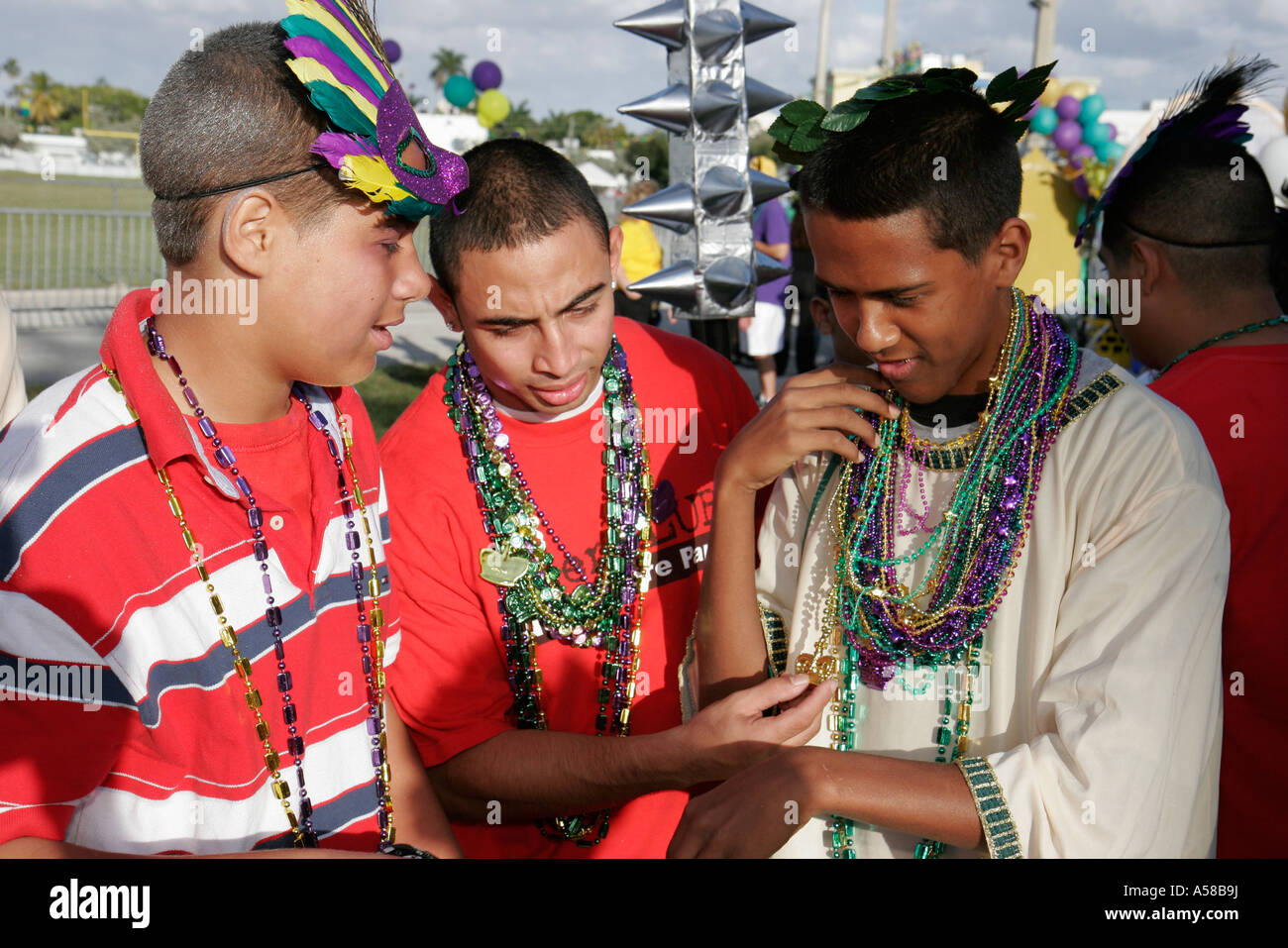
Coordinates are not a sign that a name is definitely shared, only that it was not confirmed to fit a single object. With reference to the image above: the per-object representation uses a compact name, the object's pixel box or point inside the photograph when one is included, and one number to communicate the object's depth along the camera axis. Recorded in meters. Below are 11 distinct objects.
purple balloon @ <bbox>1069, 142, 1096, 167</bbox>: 10.30
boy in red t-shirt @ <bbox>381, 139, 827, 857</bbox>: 2.48
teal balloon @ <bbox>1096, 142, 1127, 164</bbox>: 10.16
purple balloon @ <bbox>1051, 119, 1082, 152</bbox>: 10.35
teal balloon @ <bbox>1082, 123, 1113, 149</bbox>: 10.26
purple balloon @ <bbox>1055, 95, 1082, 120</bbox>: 10.37
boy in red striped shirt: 1.55
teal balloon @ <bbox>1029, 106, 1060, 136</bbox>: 10.45
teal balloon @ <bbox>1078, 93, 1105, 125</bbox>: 10.20
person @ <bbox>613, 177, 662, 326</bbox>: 10.52
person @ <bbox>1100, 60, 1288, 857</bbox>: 2.45
